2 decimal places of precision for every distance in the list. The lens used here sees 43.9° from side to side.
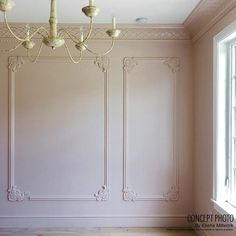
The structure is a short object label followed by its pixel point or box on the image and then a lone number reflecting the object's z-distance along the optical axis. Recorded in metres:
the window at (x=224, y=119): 2.93
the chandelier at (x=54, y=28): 1.43
